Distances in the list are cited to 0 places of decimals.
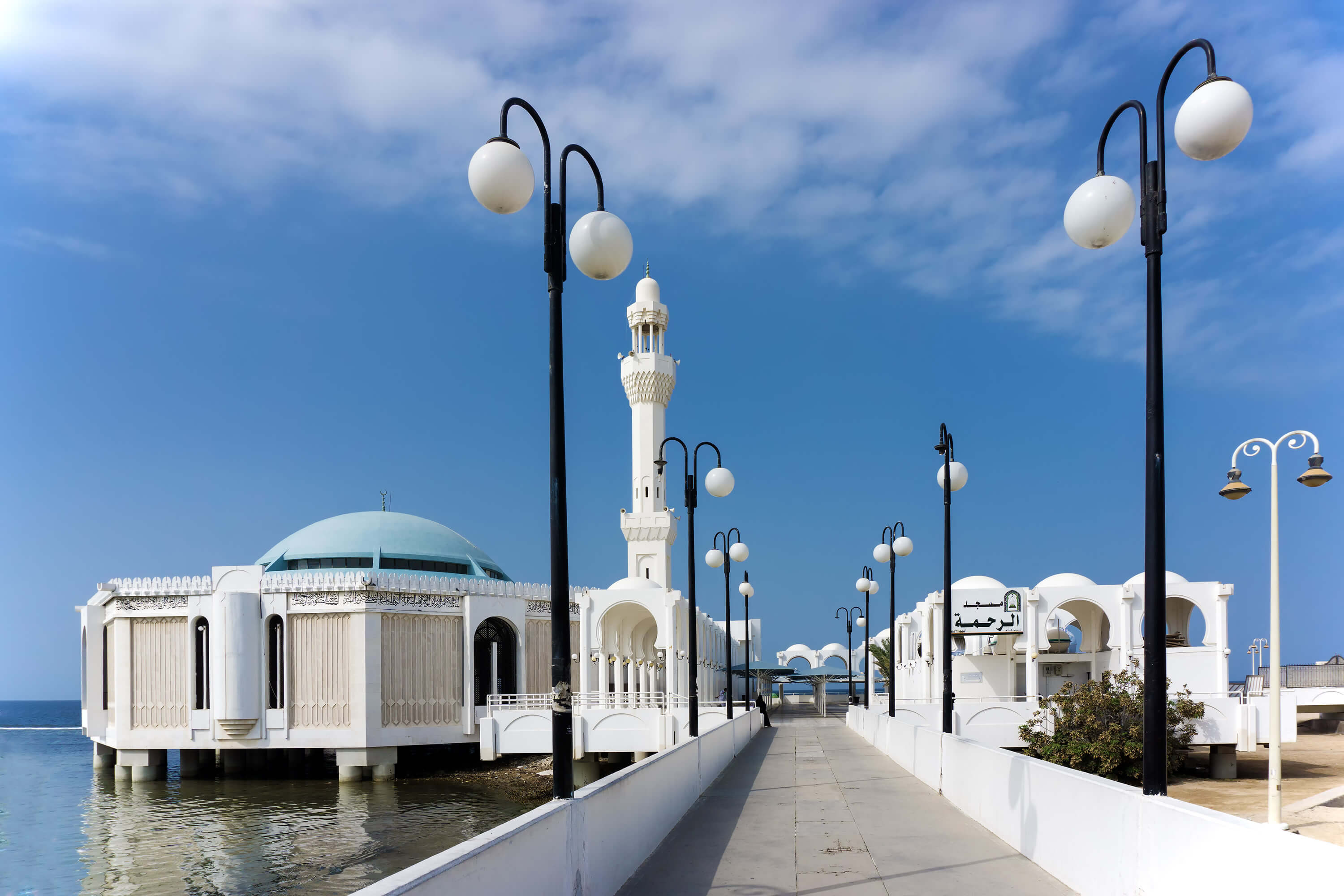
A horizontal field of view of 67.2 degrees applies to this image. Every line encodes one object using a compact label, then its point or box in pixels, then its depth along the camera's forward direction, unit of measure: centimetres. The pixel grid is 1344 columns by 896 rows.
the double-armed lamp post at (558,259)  775
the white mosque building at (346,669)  3644
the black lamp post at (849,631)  4964
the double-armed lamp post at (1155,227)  708
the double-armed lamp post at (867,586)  3725
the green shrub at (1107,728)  2648
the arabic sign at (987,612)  4044
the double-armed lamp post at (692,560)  1984
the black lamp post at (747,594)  3578
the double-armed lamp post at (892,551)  2758
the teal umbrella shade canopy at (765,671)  6794
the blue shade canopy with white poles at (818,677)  6347
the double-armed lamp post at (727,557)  2922
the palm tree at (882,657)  7194
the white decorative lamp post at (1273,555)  1376
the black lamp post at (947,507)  1814
